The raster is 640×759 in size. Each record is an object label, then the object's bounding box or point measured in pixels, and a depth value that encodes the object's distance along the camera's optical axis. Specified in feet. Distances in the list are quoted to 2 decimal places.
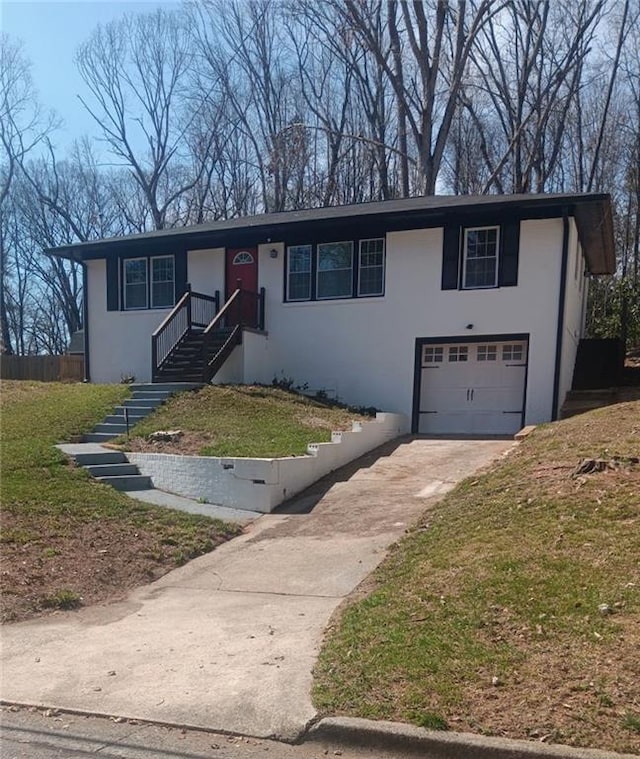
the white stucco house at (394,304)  45.68
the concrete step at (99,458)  32.56
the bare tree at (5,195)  118.87
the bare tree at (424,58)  77.15
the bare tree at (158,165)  112.88
